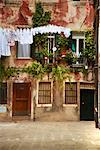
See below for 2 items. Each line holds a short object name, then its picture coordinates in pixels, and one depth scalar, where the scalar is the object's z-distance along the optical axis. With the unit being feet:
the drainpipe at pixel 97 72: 63.77
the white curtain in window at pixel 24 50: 76.59
